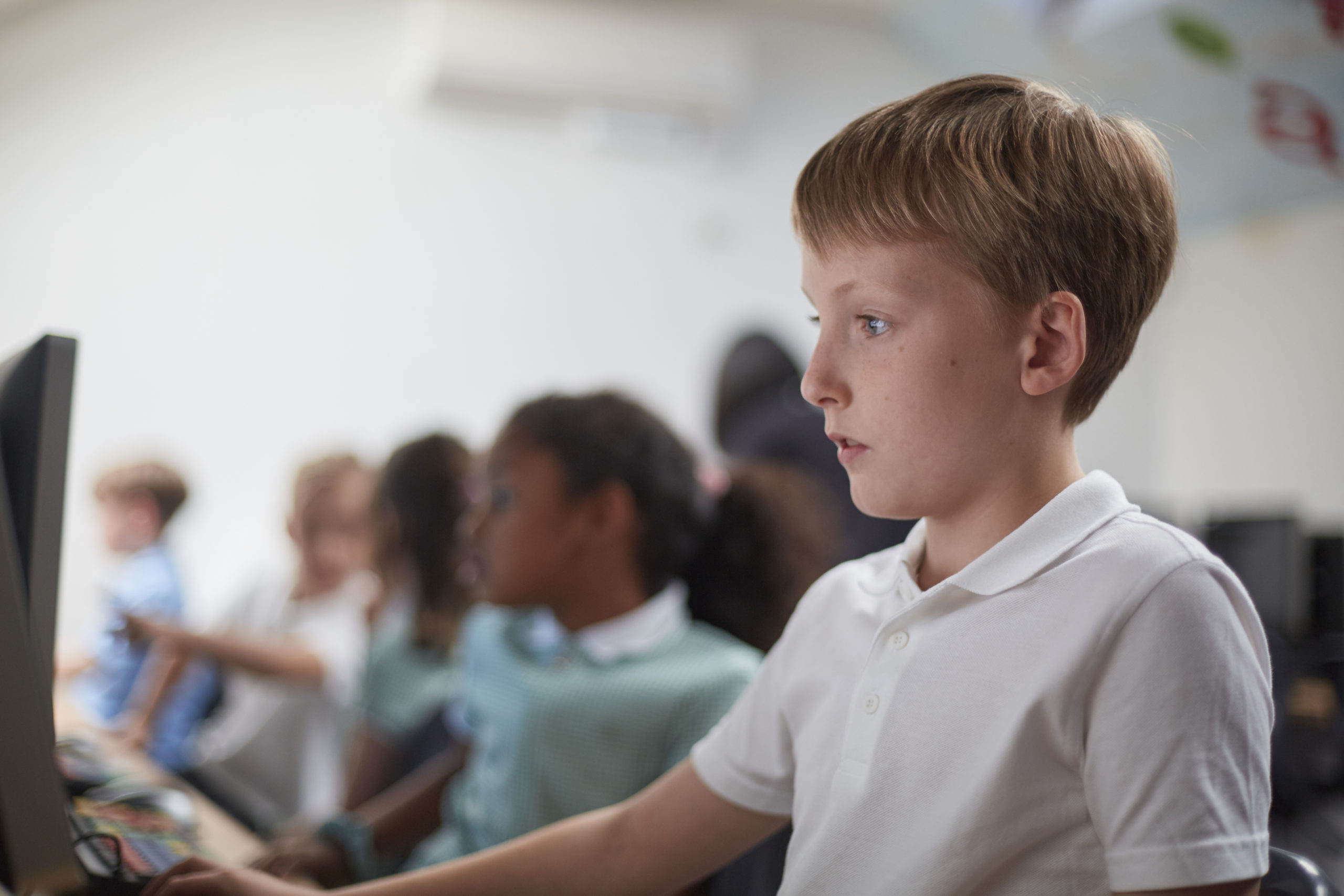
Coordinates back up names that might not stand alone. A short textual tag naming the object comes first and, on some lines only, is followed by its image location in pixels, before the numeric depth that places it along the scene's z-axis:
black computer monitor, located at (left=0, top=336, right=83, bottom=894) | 0.45
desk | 1.21
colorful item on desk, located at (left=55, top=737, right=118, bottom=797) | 0.95
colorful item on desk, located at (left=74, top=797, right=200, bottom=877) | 0.77
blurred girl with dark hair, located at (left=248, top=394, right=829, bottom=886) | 1.15
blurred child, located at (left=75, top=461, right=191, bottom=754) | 2.69
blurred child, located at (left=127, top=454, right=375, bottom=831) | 2.08
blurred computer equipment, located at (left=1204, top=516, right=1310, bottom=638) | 2.46
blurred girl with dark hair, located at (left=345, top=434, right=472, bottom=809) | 1.76
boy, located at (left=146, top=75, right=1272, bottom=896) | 0.53
